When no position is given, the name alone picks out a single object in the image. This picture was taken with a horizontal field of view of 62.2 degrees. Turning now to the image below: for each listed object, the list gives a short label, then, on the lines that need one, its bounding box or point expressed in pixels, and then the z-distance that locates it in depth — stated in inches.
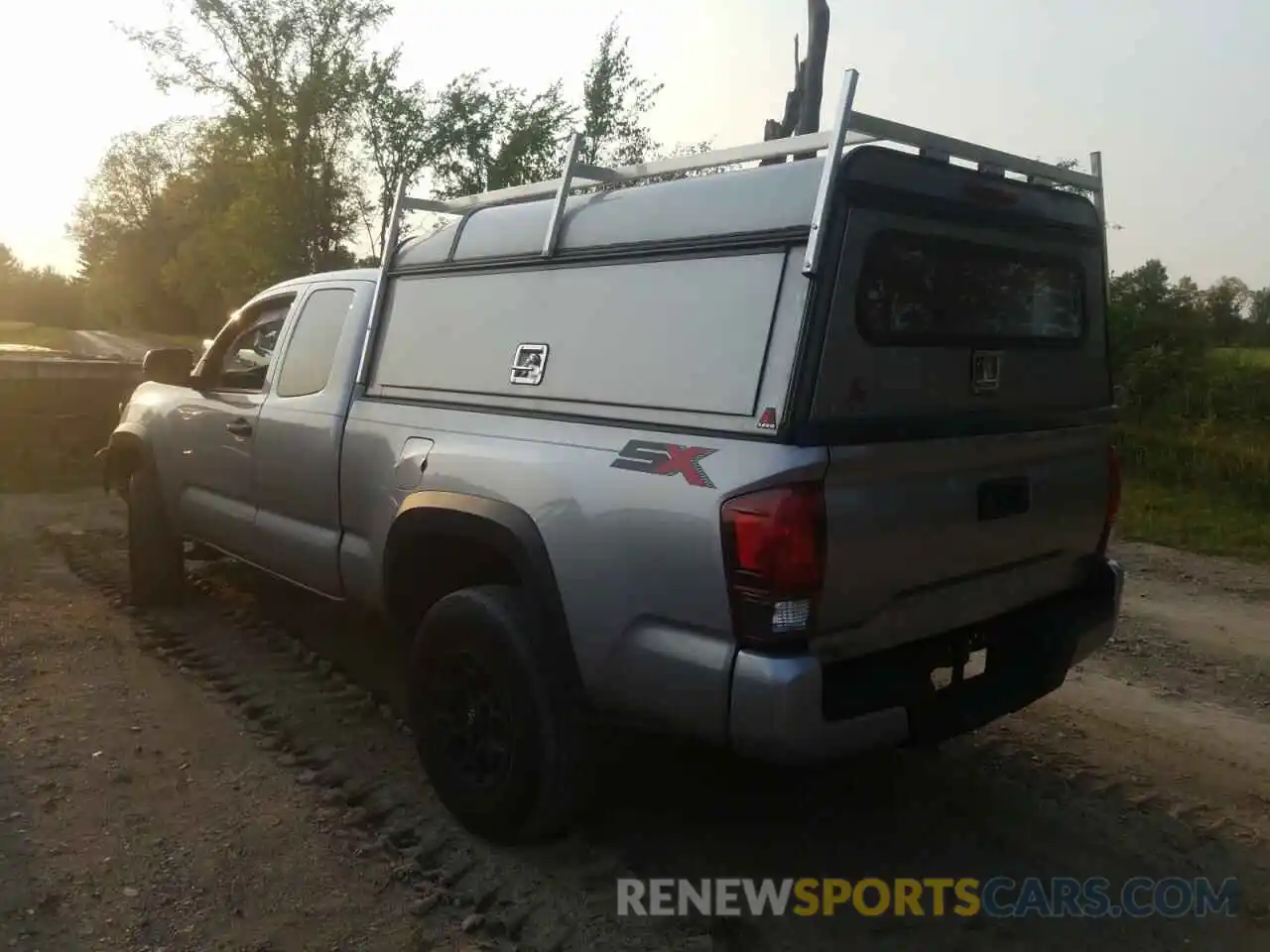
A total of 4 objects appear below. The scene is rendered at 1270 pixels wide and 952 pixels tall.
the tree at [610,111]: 700.7
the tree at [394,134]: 796.6
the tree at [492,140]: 735.1
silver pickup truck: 106.0
